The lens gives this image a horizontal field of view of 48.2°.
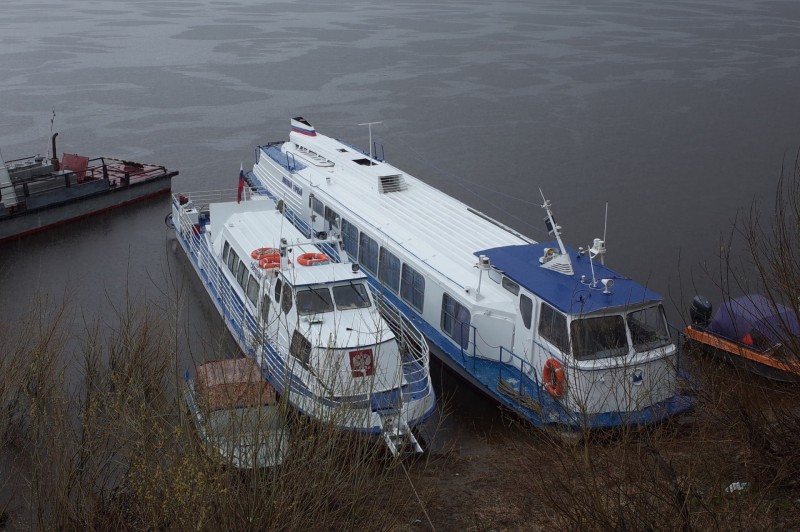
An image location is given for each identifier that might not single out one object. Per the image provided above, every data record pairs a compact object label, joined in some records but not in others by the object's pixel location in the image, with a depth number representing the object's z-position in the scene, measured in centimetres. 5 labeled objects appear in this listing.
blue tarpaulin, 1714
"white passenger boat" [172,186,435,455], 1480
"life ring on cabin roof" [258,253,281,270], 1752
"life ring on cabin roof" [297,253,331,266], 1716
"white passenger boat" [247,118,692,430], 1493
